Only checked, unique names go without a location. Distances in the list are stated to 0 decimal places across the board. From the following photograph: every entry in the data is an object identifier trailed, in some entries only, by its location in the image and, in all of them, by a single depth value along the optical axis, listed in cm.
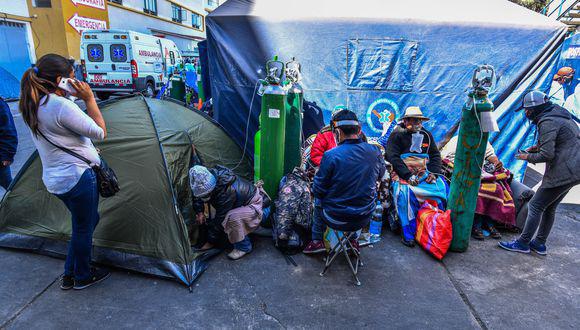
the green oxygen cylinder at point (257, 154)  475
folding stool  338
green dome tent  339
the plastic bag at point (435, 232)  380
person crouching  347
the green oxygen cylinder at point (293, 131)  497
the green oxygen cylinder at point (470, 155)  359
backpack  387
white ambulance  1252
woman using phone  256
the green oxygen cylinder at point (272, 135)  418
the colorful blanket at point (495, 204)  434
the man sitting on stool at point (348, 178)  314
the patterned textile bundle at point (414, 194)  418
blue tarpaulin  574
